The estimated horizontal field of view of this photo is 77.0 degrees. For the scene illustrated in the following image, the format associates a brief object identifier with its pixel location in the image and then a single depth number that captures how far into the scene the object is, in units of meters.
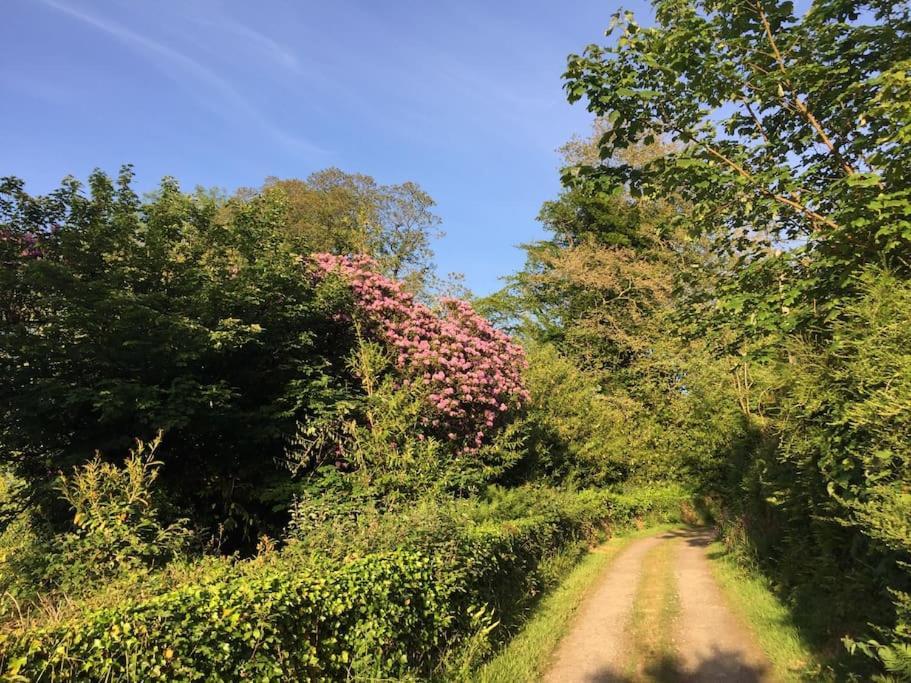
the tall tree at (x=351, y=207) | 30.15
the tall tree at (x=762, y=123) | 5.83
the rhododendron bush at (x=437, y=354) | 12.05
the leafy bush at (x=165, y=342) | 9.01
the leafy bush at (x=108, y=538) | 5.48
